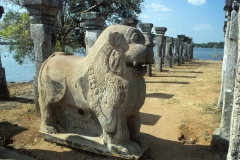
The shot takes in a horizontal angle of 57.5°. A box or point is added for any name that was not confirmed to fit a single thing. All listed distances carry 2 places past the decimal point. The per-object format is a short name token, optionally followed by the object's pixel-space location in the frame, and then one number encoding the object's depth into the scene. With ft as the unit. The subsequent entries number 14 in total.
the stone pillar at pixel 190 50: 78.69
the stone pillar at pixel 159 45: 42.88
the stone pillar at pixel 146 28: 34.40
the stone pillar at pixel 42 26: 15.87
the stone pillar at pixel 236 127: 6.20
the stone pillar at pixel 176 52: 58.15
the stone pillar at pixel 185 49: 69.15
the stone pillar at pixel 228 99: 11.49
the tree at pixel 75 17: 39.63
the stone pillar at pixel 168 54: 51.44
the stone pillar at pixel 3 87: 21.47
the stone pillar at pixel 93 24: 19.56
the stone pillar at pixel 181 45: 61.35
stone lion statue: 9.70
